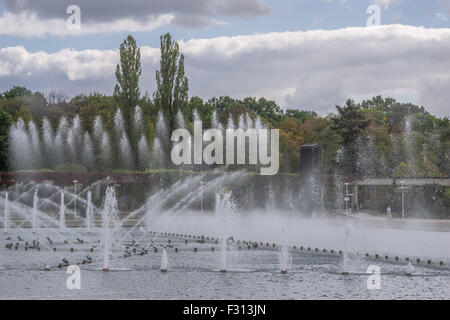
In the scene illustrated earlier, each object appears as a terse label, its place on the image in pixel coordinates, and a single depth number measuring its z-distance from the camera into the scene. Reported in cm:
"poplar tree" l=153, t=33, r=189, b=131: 7456
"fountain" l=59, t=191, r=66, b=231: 5636
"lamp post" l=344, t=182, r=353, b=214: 7504
